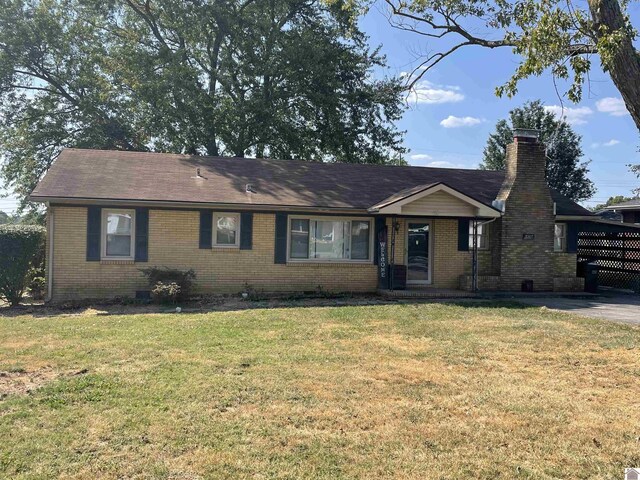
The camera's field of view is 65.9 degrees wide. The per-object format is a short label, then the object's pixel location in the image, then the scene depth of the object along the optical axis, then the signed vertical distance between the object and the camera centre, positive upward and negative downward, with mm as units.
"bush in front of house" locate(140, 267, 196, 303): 12461 -906
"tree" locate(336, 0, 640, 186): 5684 +2848
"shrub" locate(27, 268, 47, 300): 14133 -1119
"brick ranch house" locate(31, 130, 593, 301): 13211 +693
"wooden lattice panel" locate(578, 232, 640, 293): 17328 +20
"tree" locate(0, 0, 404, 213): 22844 +8205
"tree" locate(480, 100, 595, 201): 35531 +7475
